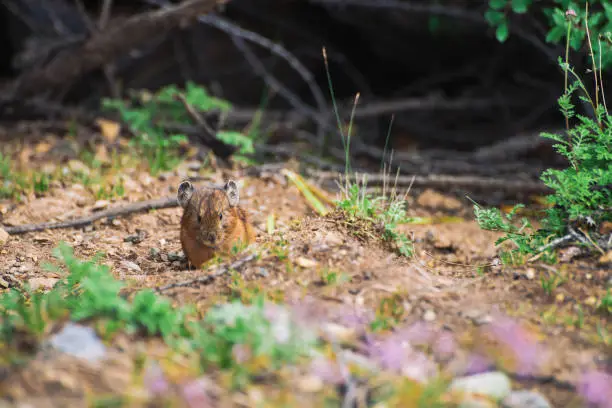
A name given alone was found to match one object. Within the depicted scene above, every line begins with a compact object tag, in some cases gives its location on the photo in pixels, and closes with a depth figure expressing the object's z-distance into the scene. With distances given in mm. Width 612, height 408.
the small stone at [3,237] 9250
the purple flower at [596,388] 5191
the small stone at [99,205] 10664
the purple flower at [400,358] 5449
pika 8266
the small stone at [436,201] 12062
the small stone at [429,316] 6367
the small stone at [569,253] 7105
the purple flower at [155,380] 4801
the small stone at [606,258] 6852
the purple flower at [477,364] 5621
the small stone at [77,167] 11773
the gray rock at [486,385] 5297
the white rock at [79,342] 5137
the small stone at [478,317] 6316
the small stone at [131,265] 8531
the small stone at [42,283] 7914
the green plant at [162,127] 11898
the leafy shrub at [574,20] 9437
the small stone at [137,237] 9703
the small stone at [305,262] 7102
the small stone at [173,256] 9117
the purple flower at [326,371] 5191
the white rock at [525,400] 5230
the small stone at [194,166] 12289
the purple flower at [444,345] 5836
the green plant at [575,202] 7148
